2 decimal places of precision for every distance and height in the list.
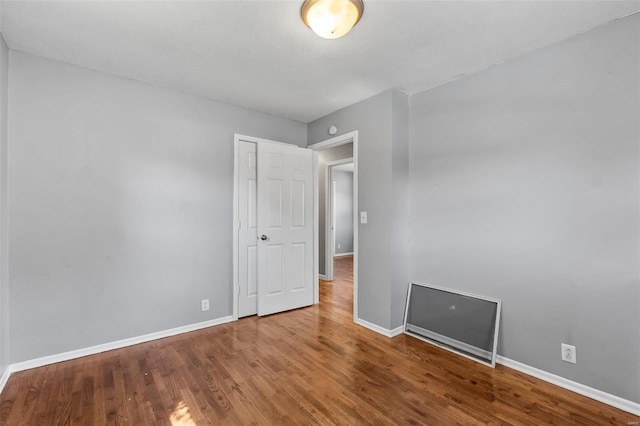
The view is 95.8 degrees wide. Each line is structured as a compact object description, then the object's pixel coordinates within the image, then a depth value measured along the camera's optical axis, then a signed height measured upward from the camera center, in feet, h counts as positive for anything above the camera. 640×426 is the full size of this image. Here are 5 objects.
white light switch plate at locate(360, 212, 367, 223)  10.78 -0.02
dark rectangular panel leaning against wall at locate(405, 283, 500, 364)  8.20 -3.21
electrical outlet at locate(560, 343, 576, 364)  6.81 -3.23
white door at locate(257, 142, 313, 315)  11.68 -0.46
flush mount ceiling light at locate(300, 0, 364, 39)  5.61 +4.05
